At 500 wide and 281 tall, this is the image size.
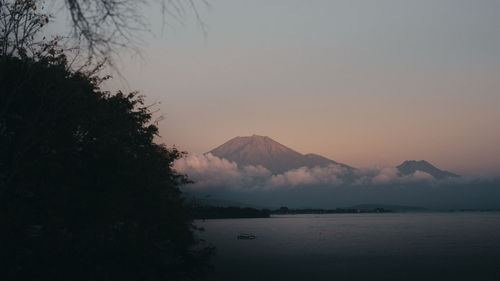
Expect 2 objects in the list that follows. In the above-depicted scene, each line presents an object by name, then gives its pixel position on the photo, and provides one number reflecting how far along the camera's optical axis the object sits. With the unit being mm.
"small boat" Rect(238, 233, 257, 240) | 129625
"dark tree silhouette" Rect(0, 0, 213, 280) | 9297
